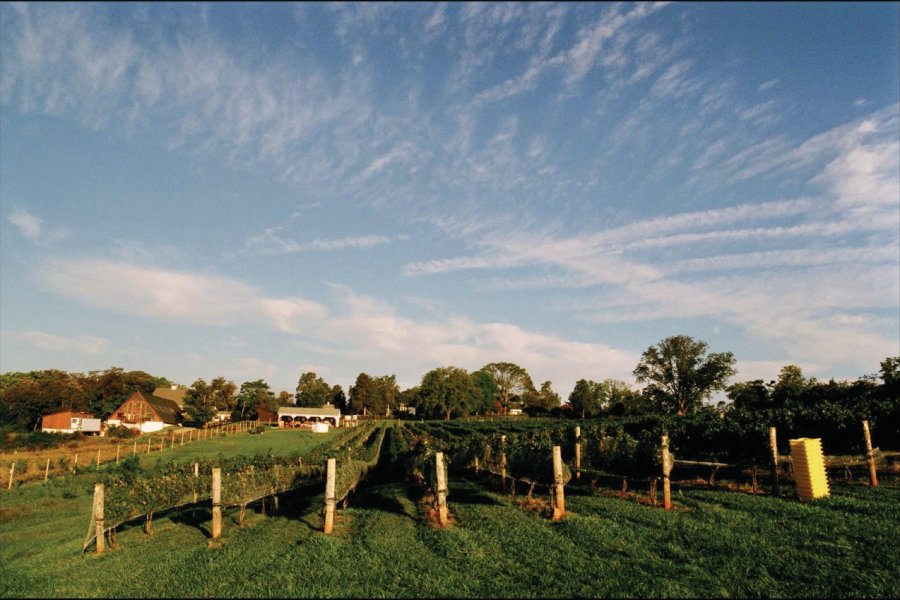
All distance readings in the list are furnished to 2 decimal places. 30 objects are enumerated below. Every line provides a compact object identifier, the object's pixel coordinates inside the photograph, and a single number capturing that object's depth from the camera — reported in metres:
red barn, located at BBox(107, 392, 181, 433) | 88.81
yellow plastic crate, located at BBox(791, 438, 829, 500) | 17.12
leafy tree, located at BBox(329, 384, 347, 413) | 160.00
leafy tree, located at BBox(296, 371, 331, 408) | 142.75
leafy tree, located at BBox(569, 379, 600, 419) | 118.81
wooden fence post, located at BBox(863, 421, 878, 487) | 18.70
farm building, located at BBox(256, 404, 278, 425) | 124.06
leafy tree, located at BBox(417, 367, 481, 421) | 119.19
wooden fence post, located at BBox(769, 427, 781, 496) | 18.25
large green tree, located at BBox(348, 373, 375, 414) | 146.00
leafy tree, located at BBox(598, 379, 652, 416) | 92.81
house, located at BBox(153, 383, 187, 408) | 115.50
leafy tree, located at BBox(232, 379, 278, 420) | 124.00
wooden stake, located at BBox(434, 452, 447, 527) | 16.08
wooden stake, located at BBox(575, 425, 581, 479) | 20.80
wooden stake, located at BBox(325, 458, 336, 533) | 15.57
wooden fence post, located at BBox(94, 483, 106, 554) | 14.82
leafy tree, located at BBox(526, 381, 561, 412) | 153.38
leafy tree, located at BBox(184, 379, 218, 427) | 85.19
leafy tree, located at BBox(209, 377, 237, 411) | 95.69
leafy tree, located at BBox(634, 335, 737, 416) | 84.94
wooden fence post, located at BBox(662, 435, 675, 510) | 17.42
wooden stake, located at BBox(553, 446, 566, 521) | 16.57
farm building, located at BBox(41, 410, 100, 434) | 85.94
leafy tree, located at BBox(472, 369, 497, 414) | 142.99
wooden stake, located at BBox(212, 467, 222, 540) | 15.71
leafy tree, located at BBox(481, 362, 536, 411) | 159.75
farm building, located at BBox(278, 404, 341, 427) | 107.94
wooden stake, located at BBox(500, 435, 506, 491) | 23.14
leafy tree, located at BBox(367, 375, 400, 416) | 148.88
